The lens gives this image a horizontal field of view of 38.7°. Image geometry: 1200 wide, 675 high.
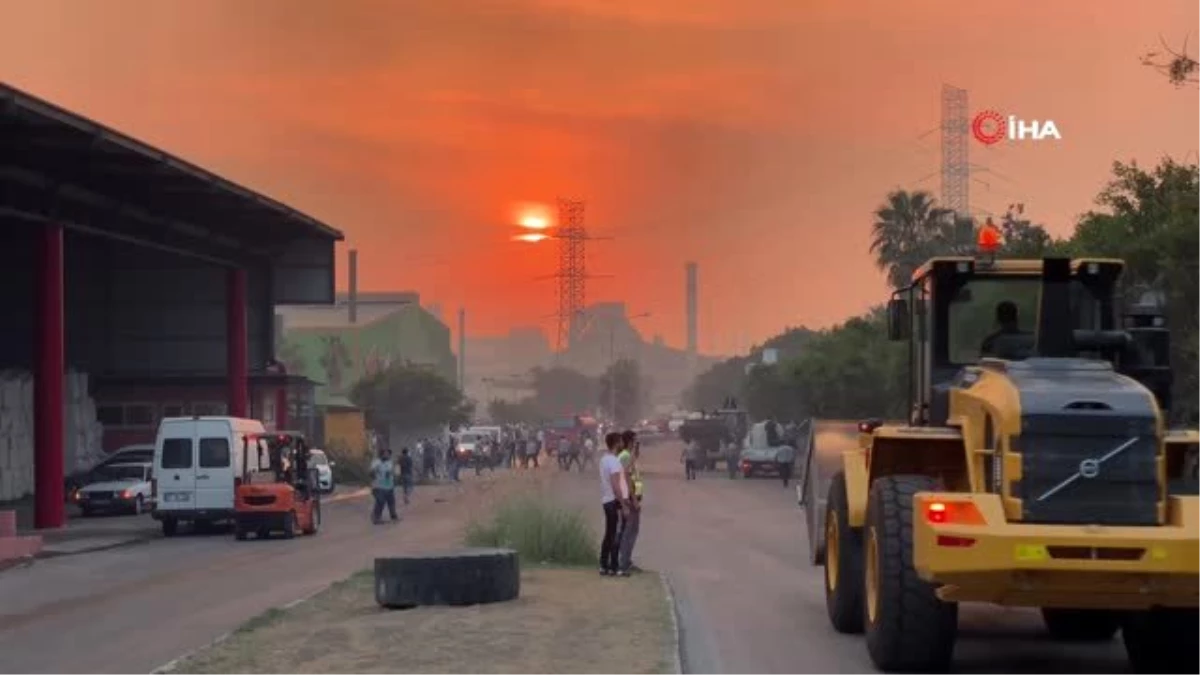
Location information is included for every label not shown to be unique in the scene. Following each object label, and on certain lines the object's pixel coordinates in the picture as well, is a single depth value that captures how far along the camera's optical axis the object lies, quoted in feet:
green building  462.19
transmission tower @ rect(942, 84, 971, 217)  273.13
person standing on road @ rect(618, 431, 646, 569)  71.67
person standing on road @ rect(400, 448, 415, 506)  171.83
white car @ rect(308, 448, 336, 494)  182.09
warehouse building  128.88
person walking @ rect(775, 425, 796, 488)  199.31
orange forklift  115.03
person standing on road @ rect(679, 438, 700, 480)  224.74
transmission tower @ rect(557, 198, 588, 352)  586.86
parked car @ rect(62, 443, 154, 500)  155.47
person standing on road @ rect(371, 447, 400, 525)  131.64
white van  120.98
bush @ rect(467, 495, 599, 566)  77.56
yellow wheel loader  38.11
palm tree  232.12
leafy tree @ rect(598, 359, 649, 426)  552.00
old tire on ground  57.16
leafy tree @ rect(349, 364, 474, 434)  326.03
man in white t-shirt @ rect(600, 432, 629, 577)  70.90
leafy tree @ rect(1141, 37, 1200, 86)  88.02
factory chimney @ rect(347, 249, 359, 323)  416.69
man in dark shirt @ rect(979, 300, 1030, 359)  46.70
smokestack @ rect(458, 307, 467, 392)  527.07
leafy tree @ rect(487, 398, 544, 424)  625.00
